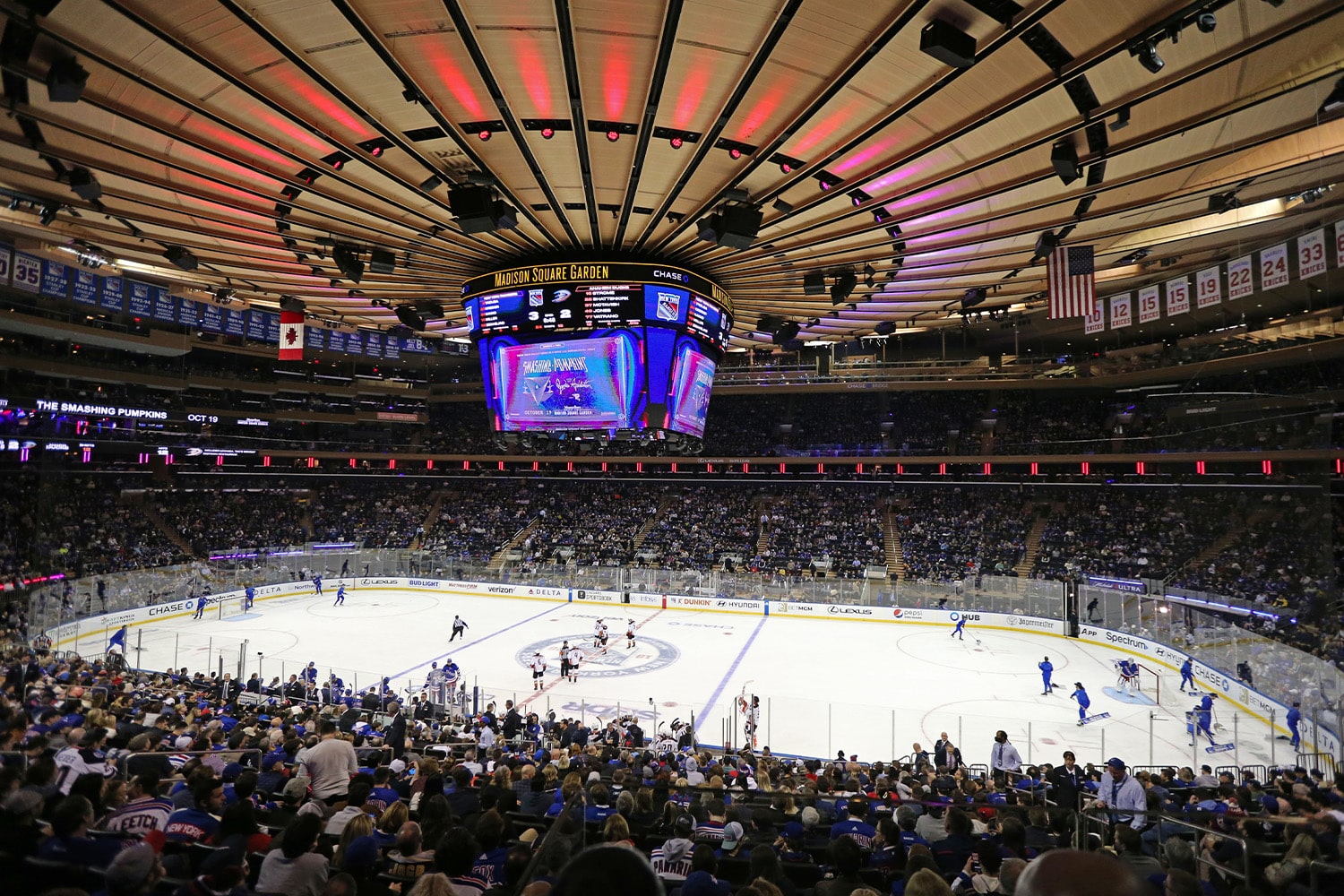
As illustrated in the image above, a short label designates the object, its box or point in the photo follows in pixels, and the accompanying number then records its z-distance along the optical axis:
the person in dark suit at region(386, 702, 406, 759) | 10.48
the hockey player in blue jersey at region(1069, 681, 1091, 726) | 16.03
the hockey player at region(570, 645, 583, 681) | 19.84
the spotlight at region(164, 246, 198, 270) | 12.56
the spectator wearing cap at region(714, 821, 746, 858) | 5.84
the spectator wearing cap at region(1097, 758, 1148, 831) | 8.80
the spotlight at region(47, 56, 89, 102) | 6.44
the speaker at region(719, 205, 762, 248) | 9.83
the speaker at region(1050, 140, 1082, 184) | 8.01
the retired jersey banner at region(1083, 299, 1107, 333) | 17.87
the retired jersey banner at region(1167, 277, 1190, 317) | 18.36
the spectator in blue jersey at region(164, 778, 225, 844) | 4.78
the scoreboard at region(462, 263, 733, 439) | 12.46
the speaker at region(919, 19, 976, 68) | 5.79
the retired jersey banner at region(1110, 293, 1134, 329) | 20.66
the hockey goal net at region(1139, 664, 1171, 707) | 18.19
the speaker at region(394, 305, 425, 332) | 16.73
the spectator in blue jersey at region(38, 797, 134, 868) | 3.74
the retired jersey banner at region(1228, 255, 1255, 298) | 16.61
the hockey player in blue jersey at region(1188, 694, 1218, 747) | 14.63
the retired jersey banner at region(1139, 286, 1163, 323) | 19.42
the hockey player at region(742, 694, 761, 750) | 14.68
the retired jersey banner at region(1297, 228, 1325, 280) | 14.56
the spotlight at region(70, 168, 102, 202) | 9.11
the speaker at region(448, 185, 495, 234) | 9.23
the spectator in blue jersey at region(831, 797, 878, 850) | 6.44
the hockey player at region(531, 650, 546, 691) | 18.98
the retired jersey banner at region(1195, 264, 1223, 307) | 17.64
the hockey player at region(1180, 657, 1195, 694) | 18.39
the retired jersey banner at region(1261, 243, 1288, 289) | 15.55
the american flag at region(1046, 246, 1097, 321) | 12.51
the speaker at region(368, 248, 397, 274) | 12.20
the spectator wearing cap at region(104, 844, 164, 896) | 3.10
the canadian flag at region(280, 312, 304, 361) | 17.16
